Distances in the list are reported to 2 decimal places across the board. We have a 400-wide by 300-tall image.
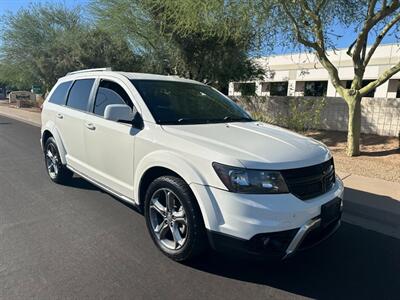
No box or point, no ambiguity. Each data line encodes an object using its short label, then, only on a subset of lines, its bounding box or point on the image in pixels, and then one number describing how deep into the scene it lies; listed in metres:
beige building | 24.55
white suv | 2.55
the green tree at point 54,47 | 14.96
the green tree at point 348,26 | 7.14
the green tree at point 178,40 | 8.55
